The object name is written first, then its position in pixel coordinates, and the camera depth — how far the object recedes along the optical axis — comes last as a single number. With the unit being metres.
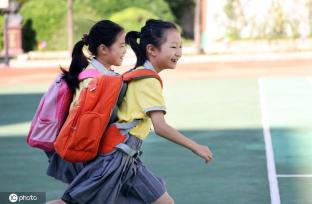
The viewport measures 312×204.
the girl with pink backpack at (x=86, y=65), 12.37
